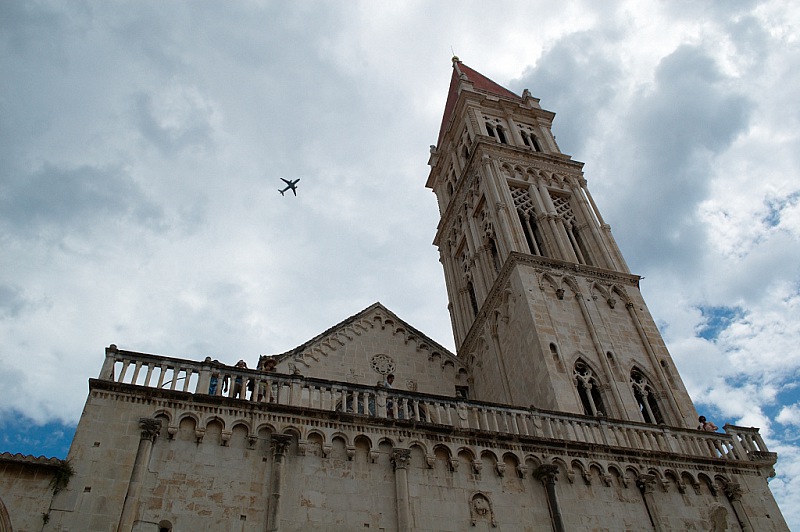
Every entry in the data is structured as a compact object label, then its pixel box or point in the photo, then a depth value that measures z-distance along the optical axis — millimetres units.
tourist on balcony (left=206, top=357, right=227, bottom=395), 14117
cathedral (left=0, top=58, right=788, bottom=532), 12367
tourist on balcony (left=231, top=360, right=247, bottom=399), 14066
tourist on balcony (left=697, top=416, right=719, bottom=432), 18469
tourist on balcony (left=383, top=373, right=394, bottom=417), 15367
